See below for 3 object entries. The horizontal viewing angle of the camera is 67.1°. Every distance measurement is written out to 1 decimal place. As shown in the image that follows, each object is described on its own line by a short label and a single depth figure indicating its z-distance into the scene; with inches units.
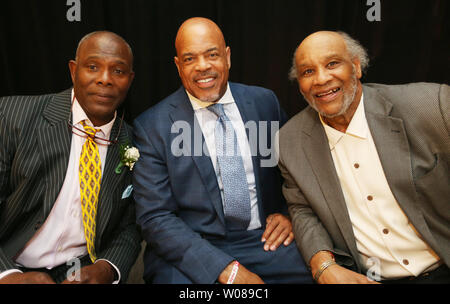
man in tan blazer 64.1
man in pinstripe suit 69.3
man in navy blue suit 74.0
